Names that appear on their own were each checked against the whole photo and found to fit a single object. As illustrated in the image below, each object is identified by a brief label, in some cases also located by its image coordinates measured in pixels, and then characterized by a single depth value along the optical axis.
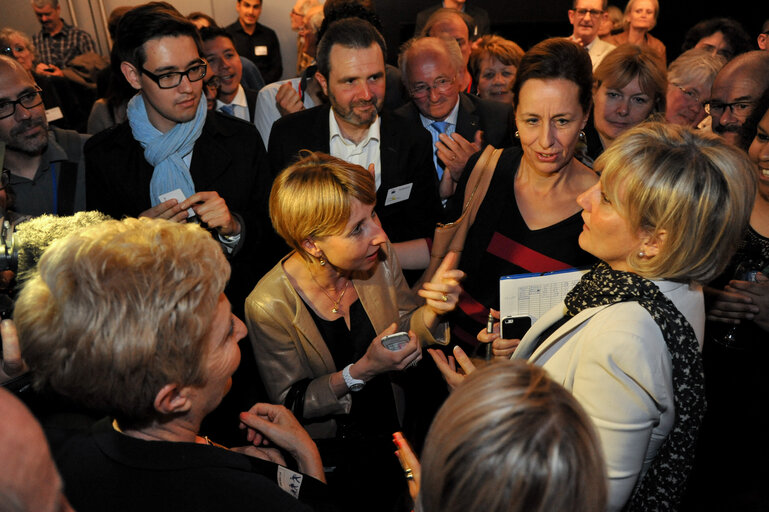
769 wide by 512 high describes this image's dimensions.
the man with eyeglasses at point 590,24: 5.45
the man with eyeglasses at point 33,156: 2.47
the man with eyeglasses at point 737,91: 2.63
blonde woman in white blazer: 1.23
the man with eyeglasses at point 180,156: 2.48
